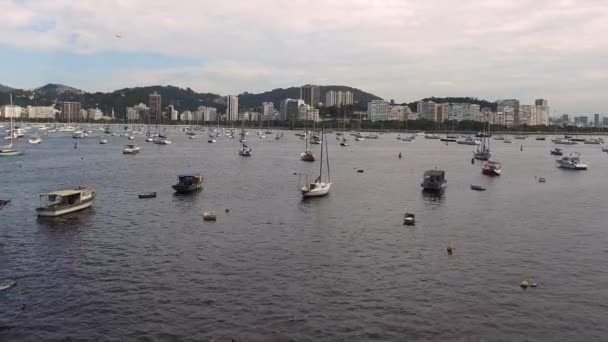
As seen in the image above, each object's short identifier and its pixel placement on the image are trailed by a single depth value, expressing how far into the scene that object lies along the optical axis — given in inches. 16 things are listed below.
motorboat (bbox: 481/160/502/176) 3912.4
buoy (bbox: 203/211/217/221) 2062.0
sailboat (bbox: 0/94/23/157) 4800.7
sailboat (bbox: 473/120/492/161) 5196.9
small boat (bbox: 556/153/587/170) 4466.0
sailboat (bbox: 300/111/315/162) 4736.7
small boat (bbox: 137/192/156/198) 2568.9
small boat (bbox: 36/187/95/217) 2043.6
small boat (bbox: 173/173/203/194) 2723.9
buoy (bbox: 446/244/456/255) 1628.9
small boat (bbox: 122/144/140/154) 5394.2
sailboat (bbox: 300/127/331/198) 2576.3
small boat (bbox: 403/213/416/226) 2033.7
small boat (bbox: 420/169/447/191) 2933.1
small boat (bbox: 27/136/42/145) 6756.9
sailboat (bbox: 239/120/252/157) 5354.3
